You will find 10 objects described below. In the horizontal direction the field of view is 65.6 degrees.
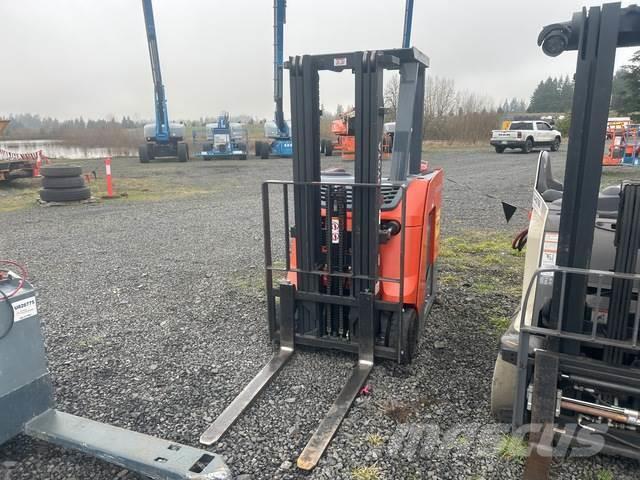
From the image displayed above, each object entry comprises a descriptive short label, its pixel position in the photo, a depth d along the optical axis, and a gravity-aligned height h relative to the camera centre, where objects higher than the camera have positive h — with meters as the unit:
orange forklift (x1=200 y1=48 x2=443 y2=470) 3.40 -0.78
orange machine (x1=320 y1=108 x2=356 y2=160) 22.62 -0.70
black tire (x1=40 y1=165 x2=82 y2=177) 11.56 -0.93
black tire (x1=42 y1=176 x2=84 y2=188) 11.82 -1.20
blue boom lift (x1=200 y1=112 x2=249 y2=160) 25.75 -0.61
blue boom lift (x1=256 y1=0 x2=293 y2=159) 21.59 +0.77
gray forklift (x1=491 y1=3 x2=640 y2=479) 2.31 -0.98
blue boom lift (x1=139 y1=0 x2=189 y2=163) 22.34 -0.28
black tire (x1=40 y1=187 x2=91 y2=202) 11.77 -1.49
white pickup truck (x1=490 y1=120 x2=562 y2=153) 26.80 -0.38
